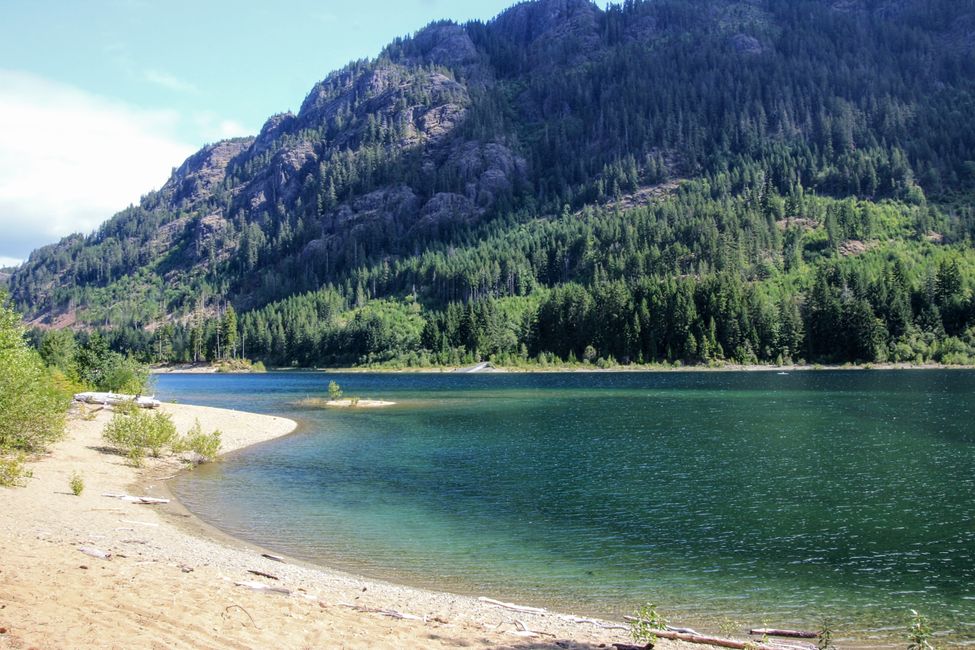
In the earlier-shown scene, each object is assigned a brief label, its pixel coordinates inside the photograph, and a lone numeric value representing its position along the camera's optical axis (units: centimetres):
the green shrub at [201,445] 4153
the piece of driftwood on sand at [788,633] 1484
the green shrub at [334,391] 8900
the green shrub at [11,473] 2606
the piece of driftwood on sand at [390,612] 1458
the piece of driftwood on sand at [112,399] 5406
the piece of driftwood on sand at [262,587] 1556
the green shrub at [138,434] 3934
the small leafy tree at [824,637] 1303
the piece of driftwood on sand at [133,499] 2847
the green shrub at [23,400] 3034
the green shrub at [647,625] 1323
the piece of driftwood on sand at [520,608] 1654
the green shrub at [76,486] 2710
